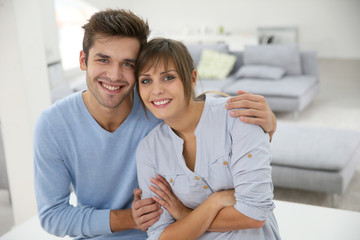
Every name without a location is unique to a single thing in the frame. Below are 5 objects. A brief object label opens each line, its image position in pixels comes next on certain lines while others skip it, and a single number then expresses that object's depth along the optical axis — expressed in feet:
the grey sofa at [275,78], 15.47
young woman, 4.42
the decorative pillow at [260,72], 16.63
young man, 4.85
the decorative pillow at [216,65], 17.72
